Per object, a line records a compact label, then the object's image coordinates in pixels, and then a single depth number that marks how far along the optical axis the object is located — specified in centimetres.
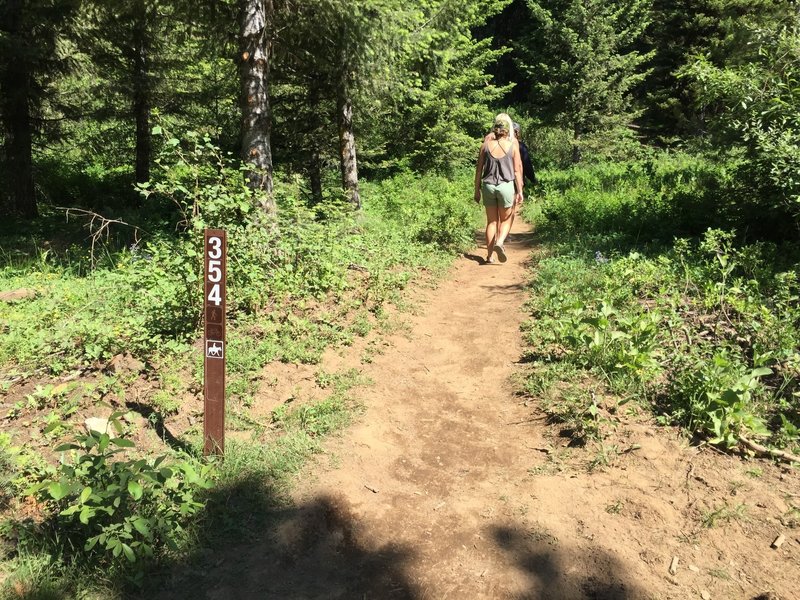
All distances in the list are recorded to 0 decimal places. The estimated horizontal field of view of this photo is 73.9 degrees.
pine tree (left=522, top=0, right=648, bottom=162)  1981
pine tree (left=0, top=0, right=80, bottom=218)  1073
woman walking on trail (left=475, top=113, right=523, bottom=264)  794
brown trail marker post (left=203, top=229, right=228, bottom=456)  335
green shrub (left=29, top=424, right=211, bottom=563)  269
